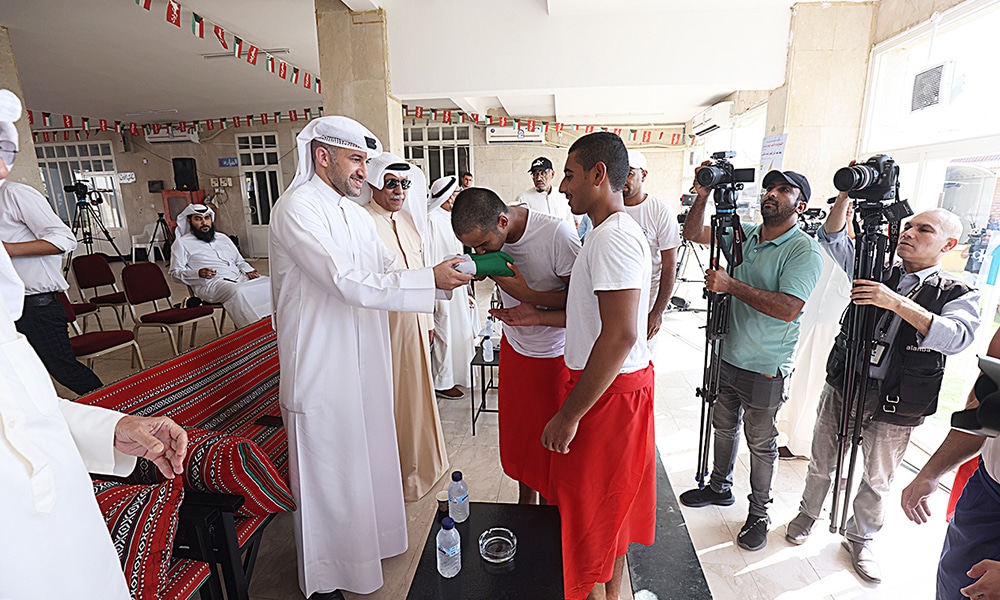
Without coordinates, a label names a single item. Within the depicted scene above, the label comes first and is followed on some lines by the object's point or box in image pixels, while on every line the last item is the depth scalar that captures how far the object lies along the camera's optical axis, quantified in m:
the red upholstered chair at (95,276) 4.97
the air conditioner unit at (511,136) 9.79
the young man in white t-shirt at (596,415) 1.42
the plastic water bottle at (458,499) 1.55
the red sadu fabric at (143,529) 1.23
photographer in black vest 1.72
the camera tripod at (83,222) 7.47
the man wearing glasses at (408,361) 2.55
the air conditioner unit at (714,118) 6.40
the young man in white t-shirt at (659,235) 2.77
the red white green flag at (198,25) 4.18
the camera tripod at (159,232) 11.08
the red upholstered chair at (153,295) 4.35
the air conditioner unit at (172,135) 11.33
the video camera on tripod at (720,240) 2.12
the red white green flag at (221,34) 4.35
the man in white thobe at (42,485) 0.73
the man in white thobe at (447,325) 3.89
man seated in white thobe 4.62
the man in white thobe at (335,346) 1.68
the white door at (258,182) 11.66
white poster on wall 3.76
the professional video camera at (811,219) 2.84
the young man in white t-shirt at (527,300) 1.77
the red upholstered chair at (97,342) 3.47
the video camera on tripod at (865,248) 1.74
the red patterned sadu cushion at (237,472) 1.51
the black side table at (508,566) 1.33
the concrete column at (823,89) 3.53
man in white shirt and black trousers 3.01
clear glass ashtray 1.44
